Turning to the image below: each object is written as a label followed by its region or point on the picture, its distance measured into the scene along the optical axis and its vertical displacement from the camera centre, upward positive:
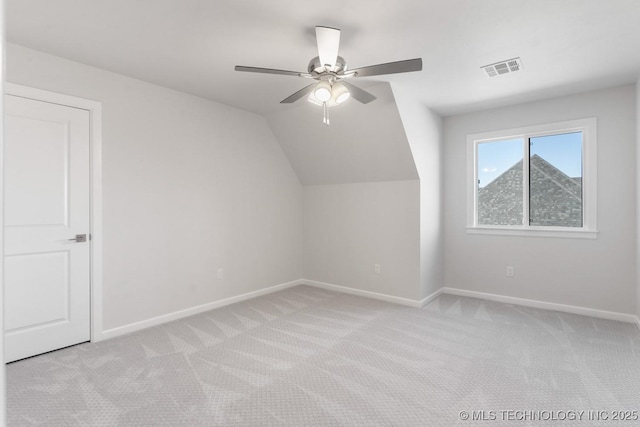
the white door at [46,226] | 2.60 -0.11
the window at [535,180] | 3.69 +0.40
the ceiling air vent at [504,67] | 2.86 +1.30
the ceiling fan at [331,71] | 2.12 +0.97
